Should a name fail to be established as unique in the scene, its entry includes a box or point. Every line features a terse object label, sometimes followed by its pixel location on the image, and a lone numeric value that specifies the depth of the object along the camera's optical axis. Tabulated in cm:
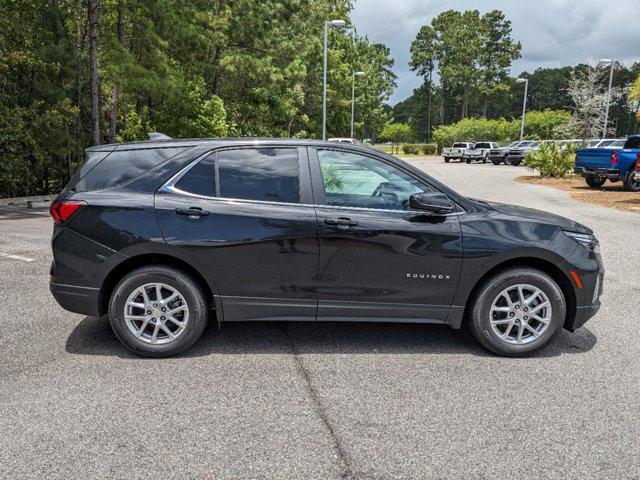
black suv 401
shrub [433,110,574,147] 5994
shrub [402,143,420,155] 7038
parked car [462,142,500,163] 4406
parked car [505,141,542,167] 3794
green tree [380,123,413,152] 9623
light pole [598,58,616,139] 3411
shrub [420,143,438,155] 6869
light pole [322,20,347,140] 2516
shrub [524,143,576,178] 2420
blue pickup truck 1870
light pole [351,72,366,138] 4559
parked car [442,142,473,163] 4578
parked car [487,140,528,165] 4009
